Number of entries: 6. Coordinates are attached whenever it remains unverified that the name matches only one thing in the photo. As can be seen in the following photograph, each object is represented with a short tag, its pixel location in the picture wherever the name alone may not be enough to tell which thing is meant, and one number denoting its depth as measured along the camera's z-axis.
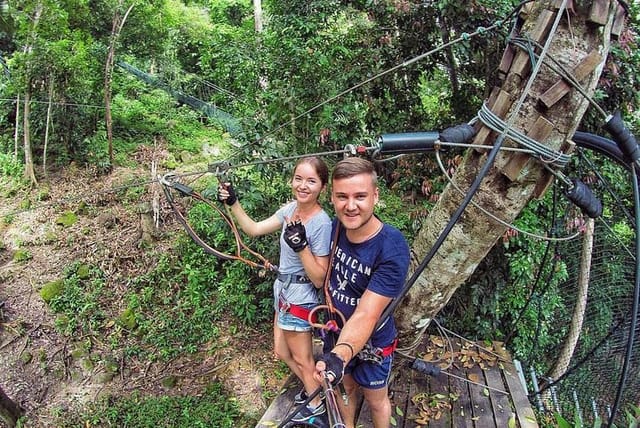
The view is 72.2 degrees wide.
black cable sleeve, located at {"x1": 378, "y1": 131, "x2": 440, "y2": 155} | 1.82
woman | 1.95
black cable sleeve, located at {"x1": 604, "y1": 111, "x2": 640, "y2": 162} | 1.86
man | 1.67
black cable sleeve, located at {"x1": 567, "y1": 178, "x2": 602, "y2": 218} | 1.89
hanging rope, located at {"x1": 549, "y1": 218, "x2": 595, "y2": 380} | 3.81
